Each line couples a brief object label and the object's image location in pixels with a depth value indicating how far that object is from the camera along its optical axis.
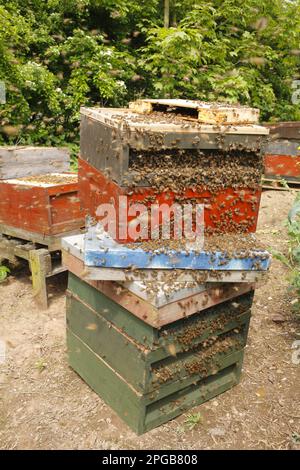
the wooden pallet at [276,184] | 7.18
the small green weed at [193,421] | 2.69
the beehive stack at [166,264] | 2.17
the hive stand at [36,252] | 4.09
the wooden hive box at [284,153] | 6.89
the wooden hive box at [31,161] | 4.46
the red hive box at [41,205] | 3.97
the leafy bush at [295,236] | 3.16
